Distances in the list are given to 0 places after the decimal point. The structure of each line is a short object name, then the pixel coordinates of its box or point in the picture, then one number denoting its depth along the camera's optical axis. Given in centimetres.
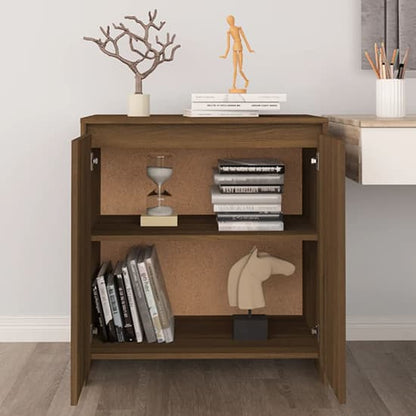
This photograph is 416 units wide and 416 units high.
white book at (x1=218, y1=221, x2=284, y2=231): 261
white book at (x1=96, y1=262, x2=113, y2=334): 260
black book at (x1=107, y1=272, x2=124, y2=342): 262
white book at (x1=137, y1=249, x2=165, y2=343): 261
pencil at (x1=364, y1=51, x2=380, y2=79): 263
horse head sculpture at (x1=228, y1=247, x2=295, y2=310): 269
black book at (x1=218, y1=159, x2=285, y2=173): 262
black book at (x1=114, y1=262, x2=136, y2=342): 262
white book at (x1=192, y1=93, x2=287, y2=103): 255
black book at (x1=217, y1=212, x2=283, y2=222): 262
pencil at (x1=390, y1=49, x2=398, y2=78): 260
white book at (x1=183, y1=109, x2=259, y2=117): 255
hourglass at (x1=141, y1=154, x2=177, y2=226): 268
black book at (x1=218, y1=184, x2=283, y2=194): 263
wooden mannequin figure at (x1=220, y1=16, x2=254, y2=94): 266
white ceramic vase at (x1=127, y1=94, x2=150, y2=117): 265
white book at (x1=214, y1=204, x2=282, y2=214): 262
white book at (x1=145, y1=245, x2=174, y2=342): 263
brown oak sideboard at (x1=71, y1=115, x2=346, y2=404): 231
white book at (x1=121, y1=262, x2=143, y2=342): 261
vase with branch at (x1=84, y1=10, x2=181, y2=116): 266
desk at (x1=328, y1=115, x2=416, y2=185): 236
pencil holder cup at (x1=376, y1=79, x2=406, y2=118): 255
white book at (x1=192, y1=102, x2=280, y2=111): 255
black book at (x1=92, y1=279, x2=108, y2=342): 261
